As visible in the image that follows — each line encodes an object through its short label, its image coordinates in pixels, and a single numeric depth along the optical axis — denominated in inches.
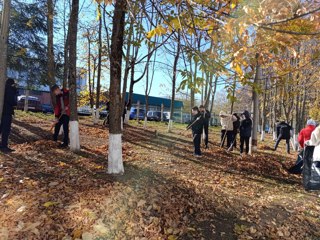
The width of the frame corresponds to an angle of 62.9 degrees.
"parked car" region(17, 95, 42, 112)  1007.0
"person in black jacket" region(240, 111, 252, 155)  383.6
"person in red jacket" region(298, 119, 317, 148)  271.6
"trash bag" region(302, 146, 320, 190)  217.5
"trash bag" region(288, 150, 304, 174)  293.6
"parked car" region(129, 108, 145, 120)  1164.5
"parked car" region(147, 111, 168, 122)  1250.6
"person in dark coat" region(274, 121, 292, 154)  467.8
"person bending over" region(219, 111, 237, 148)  421.7
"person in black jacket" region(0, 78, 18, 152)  247.9
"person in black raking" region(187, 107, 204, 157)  320.7
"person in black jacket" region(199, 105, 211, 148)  398.8
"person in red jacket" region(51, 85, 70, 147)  287.6
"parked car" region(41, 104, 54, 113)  1058.3
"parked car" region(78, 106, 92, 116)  1113.2
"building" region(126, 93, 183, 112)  1483.8
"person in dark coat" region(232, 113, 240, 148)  430.3
